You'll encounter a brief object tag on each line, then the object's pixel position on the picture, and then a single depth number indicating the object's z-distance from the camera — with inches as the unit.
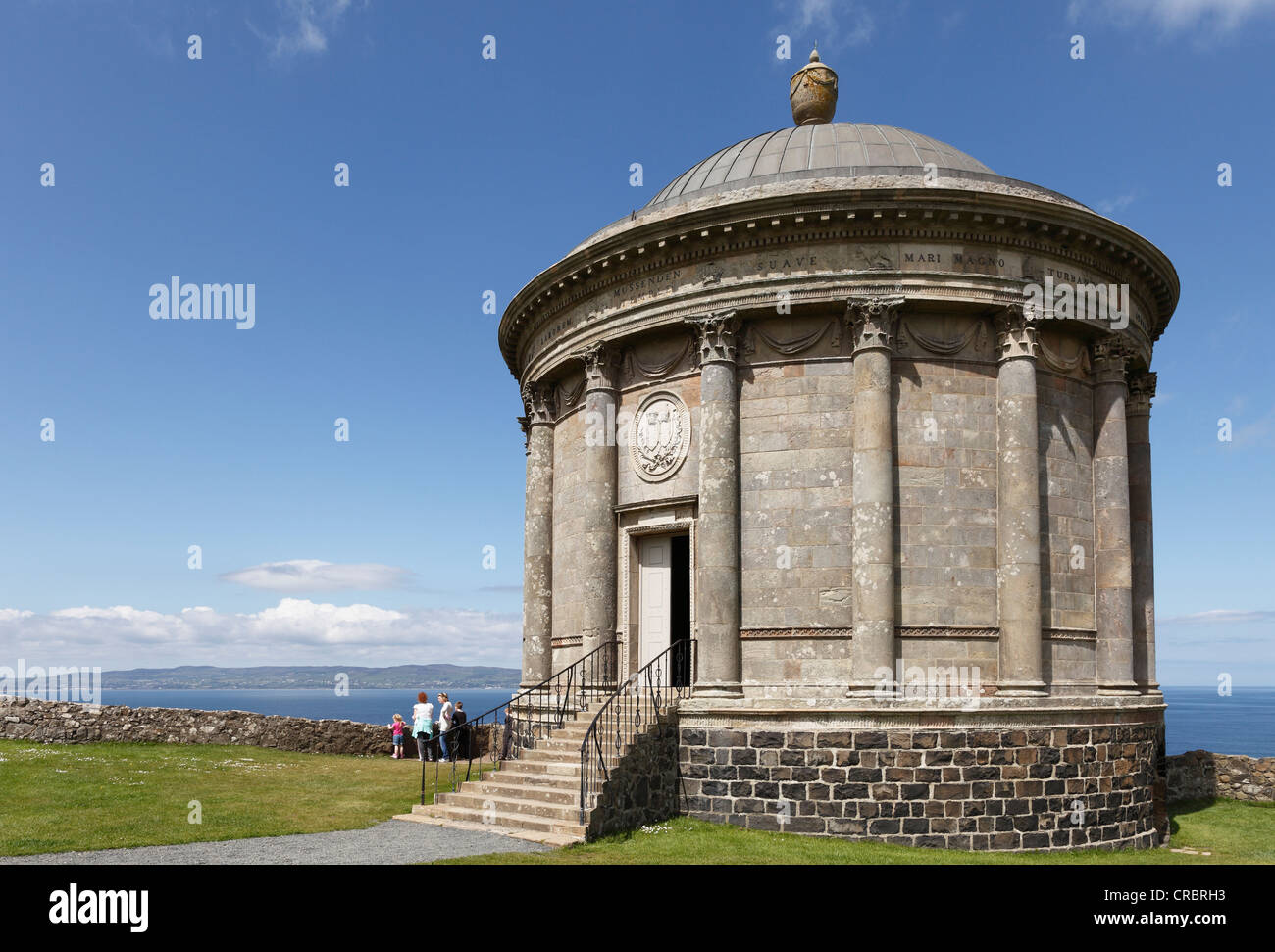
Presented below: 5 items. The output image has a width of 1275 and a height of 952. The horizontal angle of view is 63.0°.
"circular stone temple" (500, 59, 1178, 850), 589.0
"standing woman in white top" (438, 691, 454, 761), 936.3
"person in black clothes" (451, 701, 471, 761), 971.4
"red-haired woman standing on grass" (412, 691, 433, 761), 887.1
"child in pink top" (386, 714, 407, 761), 962.1
